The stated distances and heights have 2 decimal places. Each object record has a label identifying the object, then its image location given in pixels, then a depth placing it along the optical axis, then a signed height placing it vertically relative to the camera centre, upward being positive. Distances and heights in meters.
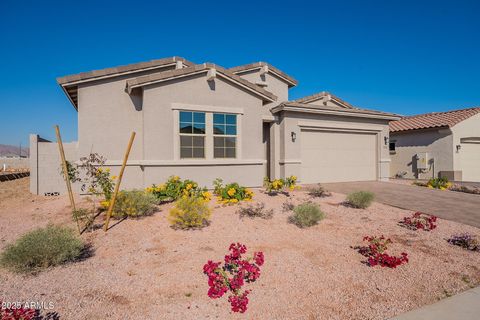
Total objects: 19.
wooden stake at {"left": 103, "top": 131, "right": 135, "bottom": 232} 5.09 -0.89
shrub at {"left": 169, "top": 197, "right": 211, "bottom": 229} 5.24 -1.12
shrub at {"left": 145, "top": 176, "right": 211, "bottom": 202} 7.27 -0.86
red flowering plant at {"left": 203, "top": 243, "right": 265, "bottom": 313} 2.95 -1.57
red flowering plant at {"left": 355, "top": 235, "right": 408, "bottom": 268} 3.89 -1.57
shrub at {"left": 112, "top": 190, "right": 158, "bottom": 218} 5.86 -1.03
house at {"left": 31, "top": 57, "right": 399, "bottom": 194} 8.27 +1.35
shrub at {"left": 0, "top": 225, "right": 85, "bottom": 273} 3.57 -1.35
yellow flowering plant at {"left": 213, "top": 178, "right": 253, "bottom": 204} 7.05 -0.97
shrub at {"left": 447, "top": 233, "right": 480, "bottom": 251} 4.65 -1.57
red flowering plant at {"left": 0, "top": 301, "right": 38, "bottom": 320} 2.23 -1.41
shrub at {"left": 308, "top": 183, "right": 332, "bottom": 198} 8.41 -1.10
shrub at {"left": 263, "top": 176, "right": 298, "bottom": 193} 8.08 -0.79
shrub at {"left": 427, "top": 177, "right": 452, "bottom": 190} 10.79 -1.01
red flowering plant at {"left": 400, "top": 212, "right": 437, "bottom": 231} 5.62 -1.45
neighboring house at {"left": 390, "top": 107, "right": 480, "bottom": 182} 14.66 +0.88
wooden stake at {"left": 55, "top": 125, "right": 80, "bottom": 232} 5.40 -0.07
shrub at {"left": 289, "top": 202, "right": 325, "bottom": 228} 5.54 -1.24
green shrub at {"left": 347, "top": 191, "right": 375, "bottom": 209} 7.02 -1.09
